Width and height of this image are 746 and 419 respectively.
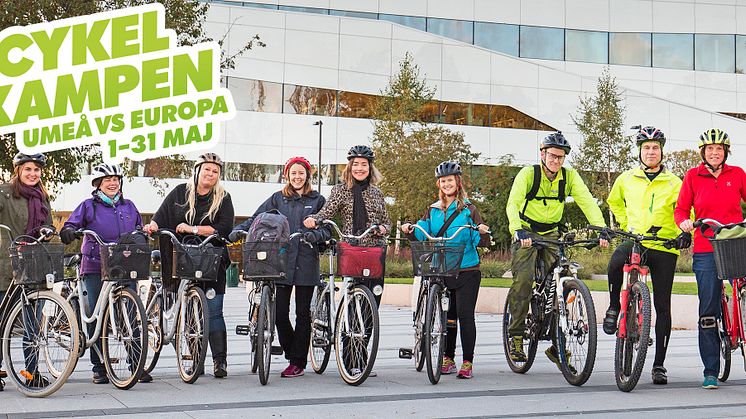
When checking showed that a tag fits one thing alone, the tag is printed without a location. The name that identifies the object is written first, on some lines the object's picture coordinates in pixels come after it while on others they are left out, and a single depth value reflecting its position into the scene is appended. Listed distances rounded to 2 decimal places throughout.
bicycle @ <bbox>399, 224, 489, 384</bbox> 8.01
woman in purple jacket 8.09
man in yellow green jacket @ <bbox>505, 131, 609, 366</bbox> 8.55
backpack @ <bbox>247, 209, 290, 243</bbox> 8.06
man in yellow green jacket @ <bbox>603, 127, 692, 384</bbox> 8.23
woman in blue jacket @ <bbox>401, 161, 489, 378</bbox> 8.59
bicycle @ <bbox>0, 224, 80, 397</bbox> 7.30
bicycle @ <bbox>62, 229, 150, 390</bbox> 7.62
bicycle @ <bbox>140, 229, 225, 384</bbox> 7.91
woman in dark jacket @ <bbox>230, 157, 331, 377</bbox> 8.55
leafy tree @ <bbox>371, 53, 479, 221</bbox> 38.84
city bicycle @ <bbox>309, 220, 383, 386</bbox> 8.02
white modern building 48.09
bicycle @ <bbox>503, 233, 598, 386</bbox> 7.74
